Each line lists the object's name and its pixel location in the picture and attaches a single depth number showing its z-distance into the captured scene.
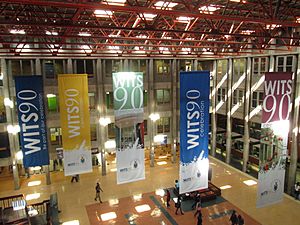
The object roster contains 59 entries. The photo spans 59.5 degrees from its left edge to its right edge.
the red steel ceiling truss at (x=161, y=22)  7.32
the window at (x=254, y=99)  22.45
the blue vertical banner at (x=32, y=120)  13.66
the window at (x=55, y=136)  22.97
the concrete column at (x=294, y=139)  18.80
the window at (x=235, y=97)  24.90
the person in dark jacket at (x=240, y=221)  14.44
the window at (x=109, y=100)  24.14
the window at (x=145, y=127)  26.19
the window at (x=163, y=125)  26.69
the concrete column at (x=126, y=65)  24.12
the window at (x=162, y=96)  26.23
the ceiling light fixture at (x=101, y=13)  14.38
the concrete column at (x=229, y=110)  25.34
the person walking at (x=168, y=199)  17.64
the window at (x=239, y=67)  23.86
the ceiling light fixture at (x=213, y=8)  13.58
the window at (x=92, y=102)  23.80
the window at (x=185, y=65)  27.27
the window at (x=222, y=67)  26.48
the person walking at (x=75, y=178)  22.43
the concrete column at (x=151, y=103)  25.09
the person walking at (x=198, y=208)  15.73
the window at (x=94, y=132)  24.08
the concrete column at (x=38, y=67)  21.22
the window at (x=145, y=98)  25.75
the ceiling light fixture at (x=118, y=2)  10.74
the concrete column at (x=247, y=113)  22.86
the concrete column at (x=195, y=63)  26.86
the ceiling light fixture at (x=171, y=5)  13.62
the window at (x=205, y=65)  29.04
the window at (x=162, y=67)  25.80
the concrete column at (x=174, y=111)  26.25
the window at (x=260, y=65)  21.48
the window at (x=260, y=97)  21.90
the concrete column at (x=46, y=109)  21.30
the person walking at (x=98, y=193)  18.54
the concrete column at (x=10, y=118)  20.48
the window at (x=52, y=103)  22.55
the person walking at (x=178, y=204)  16.79
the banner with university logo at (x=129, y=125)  12.54
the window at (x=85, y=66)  23.03
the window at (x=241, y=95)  24.14
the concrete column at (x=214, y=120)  28.28
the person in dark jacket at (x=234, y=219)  14.70
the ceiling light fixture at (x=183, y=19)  15.06
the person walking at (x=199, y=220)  14.80
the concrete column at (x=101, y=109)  23.28
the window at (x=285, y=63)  19.41
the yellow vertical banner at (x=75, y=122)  13.50
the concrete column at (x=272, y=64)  20.57
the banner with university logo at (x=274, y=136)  12.17
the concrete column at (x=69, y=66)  22.27
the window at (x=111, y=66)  24.09
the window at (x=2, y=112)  21.19
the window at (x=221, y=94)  27.11
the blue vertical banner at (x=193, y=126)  10.91
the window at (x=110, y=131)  24.75
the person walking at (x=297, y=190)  18.42
